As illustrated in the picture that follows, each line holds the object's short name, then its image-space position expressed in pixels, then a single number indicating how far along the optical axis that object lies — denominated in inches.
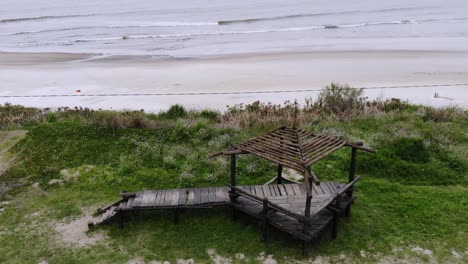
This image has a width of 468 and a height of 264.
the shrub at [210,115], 701.3
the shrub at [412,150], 520.7
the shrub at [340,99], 735.7
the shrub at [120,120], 642.8
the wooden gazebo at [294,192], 350.6
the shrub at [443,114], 662.8
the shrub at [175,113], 712.8
